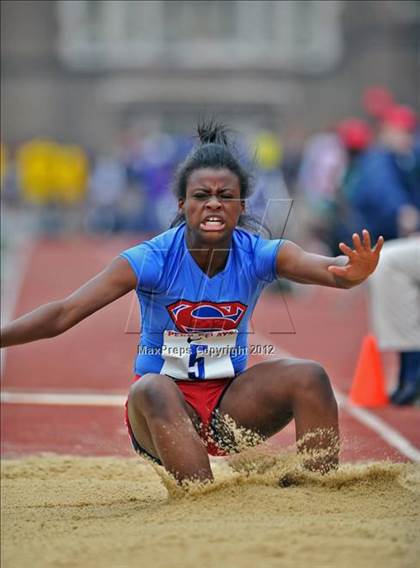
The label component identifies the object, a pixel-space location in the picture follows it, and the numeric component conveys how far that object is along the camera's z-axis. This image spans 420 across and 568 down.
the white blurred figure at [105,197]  55.75
